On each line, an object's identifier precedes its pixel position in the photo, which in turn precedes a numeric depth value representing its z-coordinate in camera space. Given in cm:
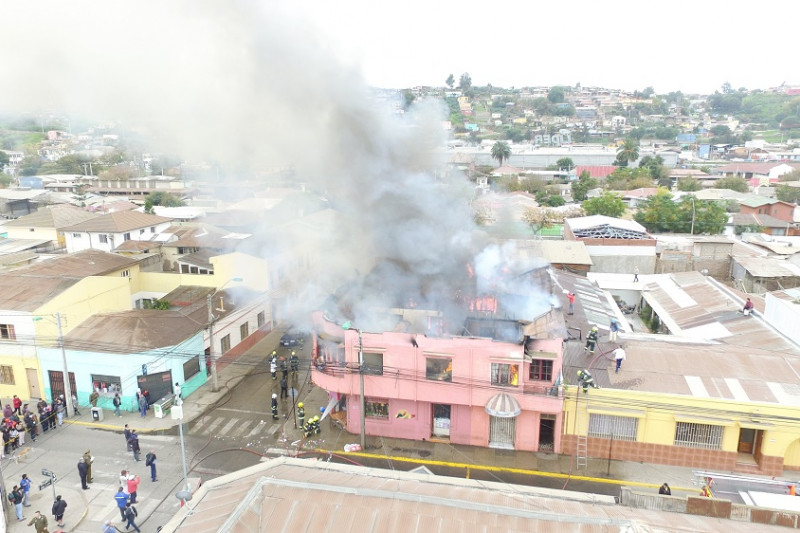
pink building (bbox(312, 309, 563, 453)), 1838
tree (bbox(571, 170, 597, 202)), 6975
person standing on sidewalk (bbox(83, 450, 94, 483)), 1677
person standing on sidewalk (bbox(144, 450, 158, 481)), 1700
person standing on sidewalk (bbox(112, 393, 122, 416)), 2103
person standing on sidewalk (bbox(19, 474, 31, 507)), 1569
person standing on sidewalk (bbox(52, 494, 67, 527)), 1470
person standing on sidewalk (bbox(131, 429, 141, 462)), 1822
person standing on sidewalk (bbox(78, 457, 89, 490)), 1655
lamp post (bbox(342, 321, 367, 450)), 1878
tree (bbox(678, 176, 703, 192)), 7186
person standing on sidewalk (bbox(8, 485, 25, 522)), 1520
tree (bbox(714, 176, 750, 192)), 7156
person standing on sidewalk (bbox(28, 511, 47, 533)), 1388
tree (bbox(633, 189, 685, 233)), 4775
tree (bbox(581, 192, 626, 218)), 5041
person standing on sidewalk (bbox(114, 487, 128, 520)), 1483
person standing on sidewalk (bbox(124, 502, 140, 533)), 1462
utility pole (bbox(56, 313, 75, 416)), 2104
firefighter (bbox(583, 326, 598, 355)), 2102
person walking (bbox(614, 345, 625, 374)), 1948
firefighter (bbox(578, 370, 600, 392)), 1795
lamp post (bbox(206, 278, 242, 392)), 2258
